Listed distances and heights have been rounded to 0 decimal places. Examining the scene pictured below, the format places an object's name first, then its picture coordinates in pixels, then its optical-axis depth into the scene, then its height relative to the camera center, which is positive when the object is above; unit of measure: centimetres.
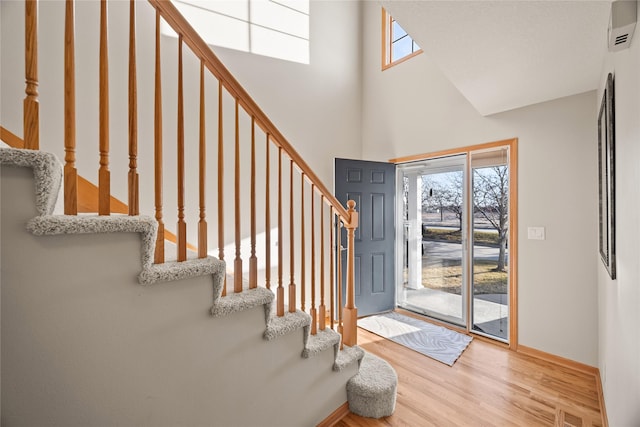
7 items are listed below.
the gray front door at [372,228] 372 -18
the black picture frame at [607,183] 141 +17
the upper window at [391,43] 390 +229
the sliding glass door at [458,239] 312 -30
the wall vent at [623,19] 100 +66
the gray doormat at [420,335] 286 -132
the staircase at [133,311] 83 -35
